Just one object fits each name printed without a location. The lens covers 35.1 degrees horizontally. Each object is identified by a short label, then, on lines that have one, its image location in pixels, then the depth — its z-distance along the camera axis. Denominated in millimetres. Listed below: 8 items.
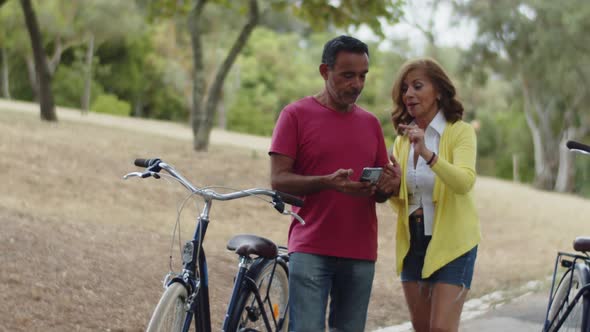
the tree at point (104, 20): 52250
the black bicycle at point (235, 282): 4195
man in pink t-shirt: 4352
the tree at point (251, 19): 16422
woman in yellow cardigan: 4785
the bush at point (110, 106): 64569
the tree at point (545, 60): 37594
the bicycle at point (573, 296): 4844
